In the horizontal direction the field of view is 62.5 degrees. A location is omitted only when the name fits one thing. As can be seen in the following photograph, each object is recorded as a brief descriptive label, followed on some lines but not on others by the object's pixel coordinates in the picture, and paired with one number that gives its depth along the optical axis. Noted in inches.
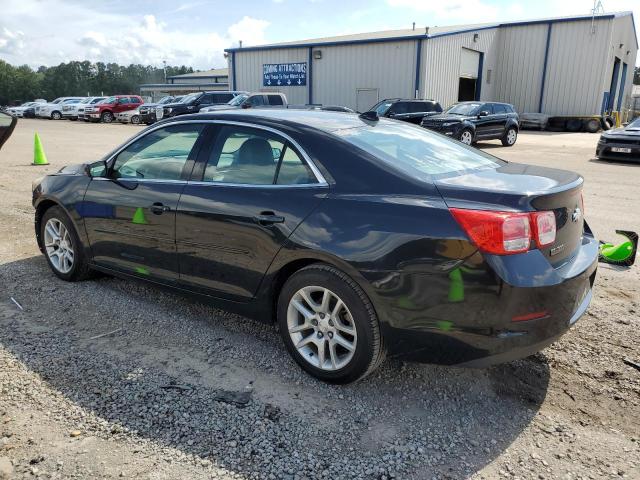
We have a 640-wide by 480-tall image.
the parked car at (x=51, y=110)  1609.3
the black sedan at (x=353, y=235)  104.1
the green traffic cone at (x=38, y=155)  522.6
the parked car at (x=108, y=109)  1386.6
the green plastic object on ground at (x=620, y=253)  201.8
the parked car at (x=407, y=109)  800.9
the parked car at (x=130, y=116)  1306.6
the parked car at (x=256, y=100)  973.2
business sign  1299.2
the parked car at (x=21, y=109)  1700.3
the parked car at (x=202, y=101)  1074.1
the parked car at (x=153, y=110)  1193.4
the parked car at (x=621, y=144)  549.6
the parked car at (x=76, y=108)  1470.2
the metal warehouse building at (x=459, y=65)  1156.5
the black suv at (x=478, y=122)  698.2
